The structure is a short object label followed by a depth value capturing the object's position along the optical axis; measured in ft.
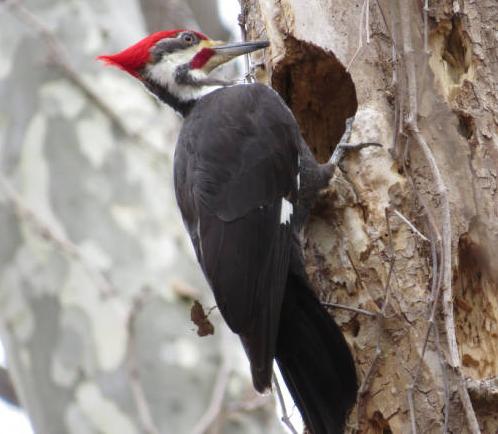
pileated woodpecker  19.97
